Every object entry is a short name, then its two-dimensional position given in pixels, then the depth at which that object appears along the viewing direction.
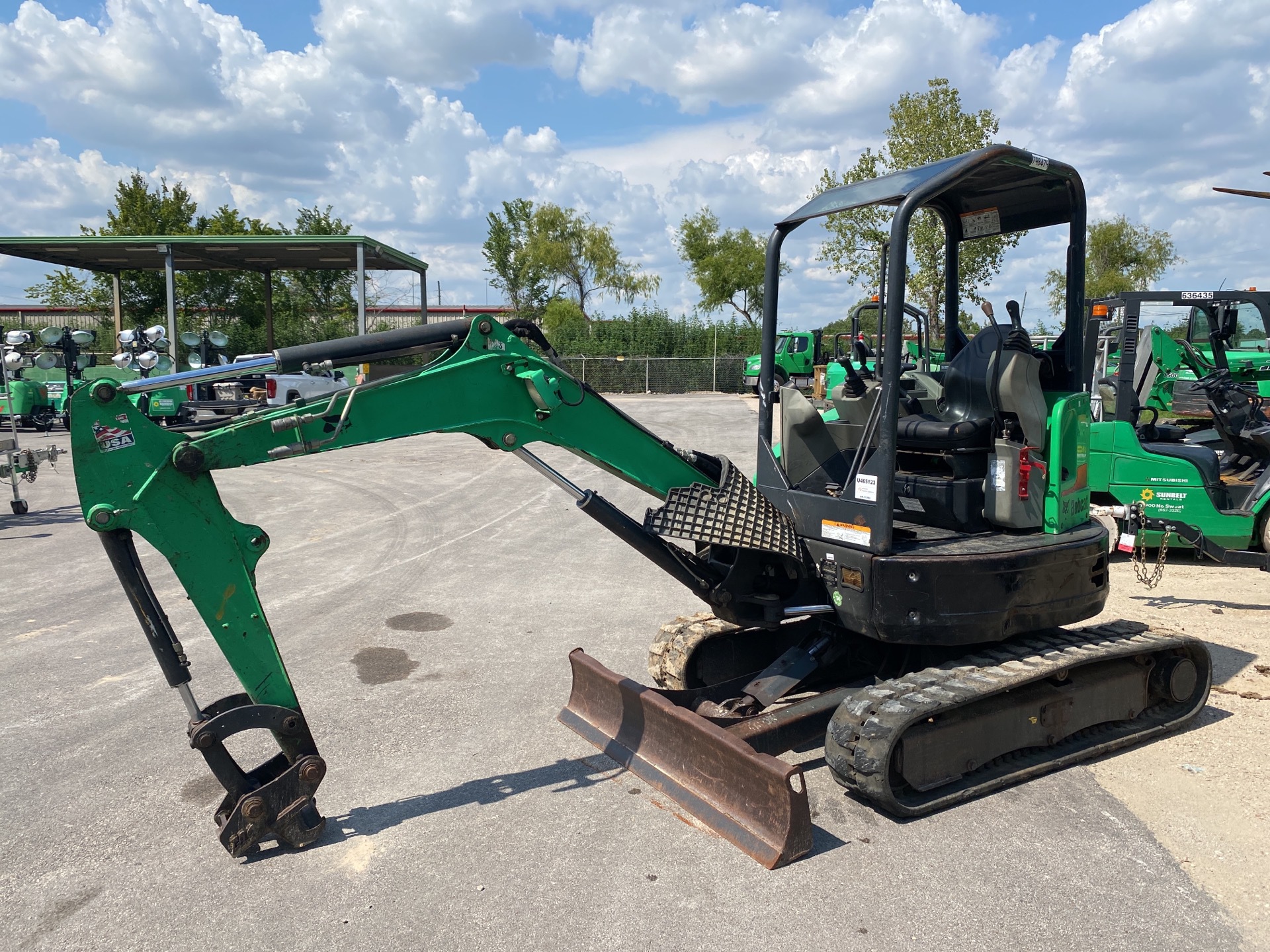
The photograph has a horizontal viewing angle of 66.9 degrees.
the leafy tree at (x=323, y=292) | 44.59
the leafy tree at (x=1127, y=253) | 41.88
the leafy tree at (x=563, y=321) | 43.59
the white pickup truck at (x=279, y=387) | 23.58
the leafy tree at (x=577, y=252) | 58.53
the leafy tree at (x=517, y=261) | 59.59
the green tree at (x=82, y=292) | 40.75
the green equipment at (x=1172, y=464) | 9.30
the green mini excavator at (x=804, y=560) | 3.94
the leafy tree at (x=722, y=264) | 54.16
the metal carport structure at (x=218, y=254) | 26.83
